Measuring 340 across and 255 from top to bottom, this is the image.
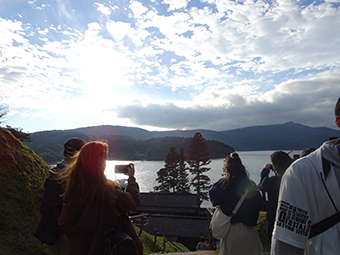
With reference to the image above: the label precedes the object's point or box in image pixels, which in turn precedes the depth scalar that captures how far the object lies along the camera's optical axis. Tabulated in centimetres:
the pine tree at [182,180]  3651
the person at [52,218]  238
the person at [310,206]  137
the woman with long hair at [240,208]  325
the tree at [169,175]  3672
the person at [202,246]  808
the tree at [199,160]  3389
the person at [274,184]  357
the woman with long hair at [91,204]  205
